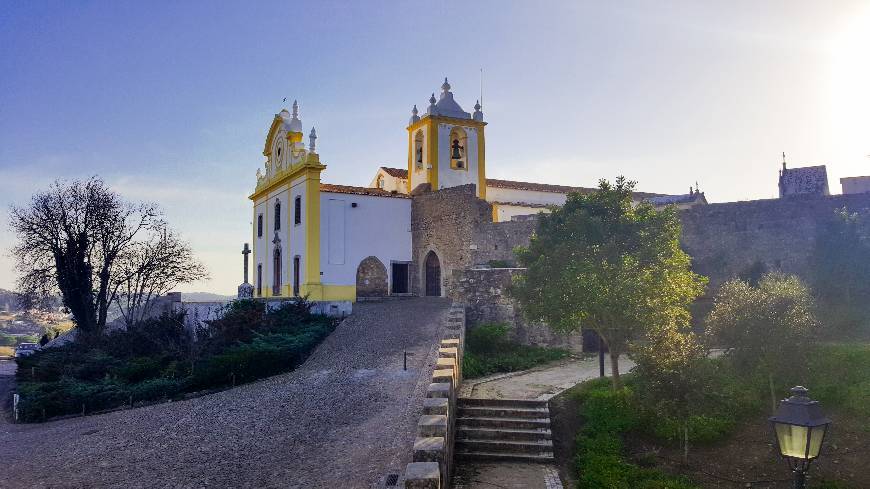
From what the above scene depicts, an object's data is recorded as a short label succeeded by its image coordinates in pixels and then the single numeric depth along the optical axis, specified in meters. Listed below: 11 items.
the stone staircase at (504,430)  10.37
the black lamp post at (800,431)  6.13
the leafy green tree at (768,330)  10.42
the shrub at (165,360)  15.83
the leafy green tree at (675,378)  9.88
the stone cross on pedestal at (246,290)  30.78
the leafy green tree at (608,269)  12.62
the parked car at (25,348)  38.96
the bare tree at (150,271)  31.61
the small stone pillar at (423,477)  7.06
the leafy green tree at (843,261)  17.47
